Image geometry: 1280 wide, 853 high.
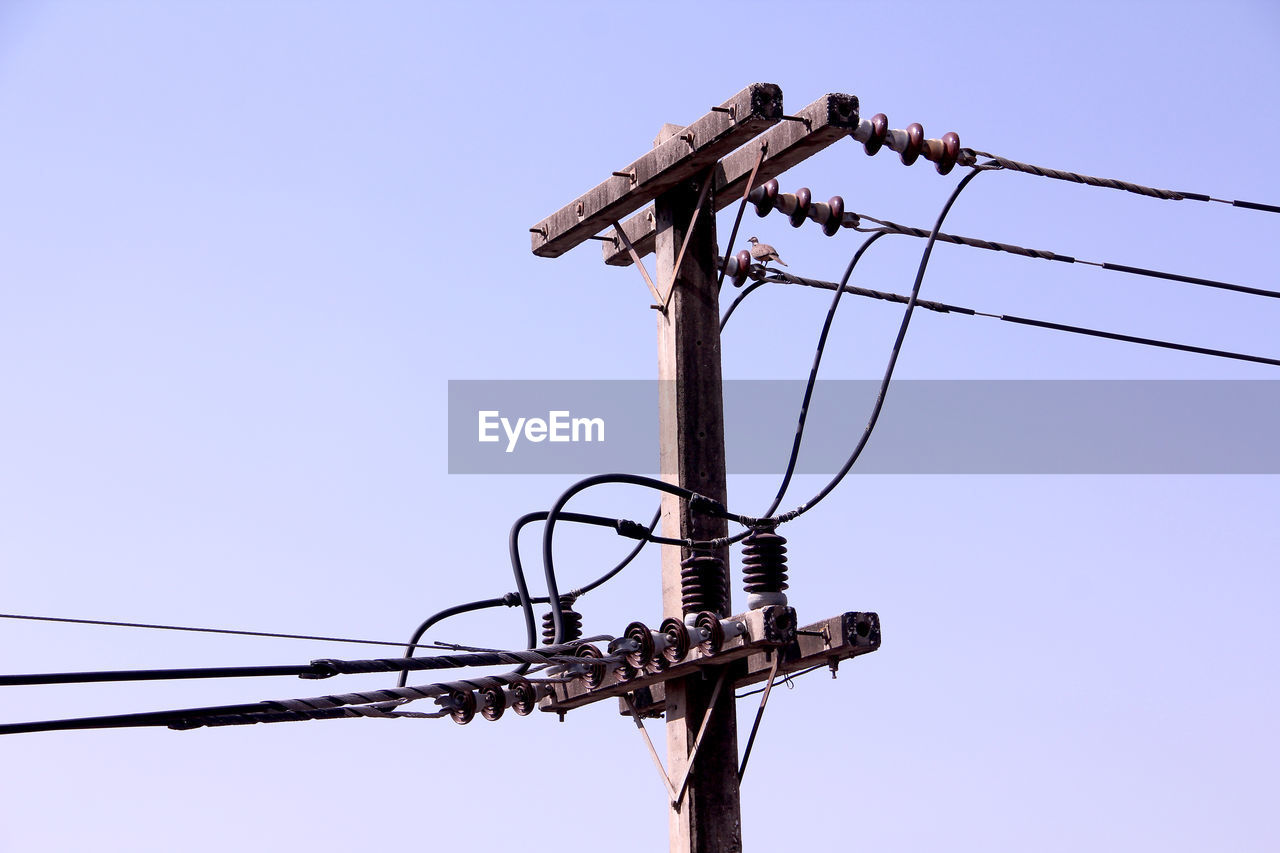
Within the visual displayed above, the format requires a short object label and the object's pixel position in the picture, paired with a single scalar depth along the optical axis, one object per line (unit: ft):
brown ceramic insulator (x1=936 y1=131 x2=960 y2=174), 28.94
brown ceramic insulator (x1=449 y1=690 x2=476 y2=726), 26.21
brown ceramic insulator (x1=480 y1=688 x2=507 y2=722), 26.37
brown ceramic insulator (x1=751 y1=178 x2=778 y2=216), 29.40
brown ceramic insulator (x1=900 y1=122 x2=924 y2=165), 28.43
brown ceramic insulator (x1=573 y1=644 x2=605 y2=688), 25.71
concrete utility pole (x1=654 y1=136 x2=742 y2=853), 25.46
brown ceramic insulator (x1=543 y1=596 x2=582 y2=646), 27.55
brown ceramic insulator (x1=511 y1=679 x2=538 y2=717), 26.58
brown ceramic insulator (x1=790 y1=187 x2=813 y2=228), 30.40
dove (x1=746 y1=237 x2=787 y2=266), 31.78
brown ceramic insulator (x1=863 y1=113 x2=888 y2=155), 27.61
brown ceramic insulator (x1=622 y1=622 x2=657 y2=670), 25.21
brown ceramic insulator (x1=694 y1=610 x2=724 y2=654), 24.73
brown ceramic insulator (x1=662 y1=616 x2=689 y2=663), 25.13
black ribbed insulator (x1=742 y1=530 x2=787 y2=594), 25.26
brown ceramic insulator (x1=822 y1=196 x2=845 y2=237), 30.73
